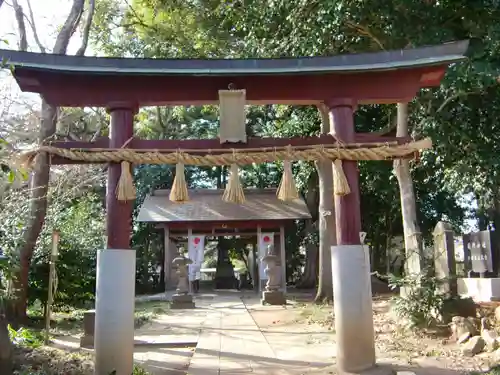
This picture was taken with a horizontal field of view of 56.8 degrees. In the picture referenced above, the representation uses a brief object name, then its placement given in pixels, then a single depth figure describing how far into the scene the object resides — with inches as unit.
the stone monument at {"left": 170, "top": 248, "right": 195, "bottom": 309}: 554.6
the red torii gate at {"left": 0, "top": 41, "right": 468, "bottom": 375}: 216.5
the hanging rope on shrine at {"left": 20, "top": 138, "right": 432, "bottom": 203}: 219.8
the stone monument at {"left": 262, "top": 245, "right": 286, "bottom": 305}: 553.6
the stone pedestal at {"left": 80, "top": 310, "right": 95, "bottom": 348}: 310.3
